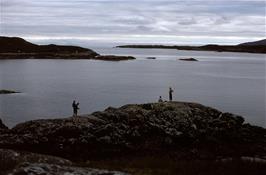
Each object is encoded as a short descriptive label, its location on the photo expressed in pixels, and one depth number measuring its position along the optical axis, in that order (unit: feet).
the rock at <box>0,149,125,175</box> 37.37
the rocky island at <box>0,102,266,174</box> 56.54
